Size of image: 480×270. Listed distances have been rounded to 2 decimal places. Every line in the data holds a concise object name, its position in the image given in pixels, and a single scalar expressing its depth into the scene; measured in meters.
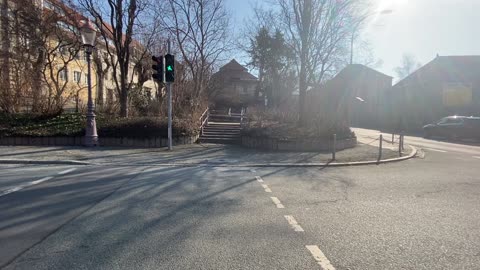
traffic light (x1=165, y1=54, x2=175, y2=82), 15.57
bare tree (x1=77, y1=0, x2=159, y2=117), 20.50
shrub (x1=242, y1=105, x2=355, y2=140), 17.57
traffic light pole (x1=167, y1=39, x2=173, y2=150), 15.75
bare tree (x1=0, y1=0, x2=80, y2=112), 19.73
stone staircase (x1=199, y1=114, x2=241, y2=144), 19.86
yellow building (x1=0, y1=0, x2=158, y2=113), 20.20
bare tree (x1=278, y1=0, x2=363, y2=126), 19.61
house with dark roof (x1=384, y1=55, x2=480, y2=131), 44.53
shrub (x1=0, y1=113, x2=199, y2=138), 16.94
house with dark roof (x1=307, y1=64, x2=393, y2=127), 23.67
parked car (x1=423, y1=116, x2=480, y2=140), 26.73
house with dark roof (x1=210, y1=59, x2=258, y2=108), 52.00
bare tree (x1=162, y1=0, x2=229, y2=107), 28.36
